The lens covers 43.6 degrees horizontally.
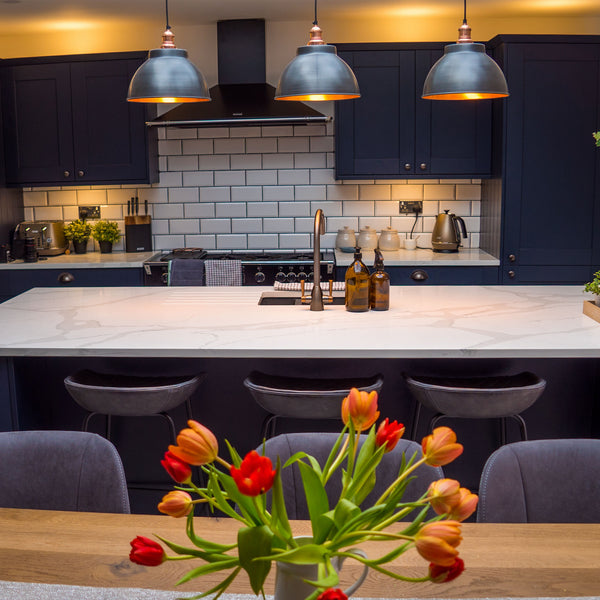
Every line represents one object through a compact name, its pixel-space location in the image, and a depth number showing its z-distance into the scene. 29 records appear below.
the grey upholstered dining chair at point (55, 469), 1.71
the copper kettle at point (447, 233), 5.20
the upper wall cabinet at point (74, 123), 5.20
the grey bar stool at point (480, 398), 2.44
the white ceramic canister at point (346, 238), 5.31
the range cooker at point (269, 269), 4.89
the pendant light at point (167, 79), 2.77
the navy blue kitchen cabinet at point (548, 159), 4.83
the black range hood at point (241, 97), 4.89
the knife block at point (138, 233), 5.47
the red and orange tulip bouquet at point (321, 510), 0.80
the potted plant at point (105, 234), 5.40
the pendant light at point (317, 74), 2.65
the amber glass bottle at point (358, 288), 3.03
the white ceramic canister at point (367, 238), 5.35
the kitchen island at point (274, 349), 2.50
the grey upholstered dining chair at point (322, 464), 1.66
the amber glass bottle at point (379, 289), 3.05
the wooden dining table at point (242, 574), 1.27
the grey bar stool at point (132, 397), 2.51
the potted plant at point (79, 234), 5.45
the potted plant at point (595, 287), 2.77
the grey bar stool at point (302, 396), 2.45
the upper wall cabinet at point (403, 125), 5.04
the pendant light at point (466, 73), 2.66
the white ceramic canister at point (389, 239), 5.34
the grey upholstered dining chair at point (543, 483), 1.62
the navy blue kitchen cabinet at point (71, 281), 5.03
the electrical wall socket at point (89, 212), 5.63
